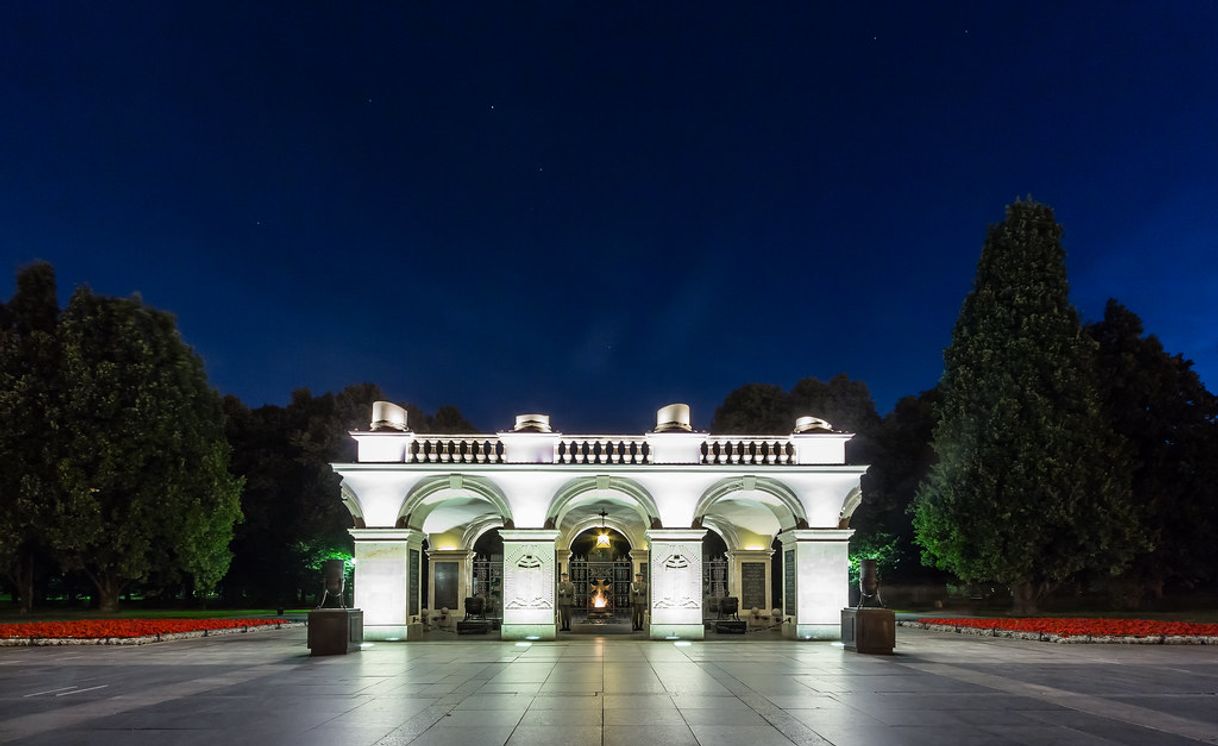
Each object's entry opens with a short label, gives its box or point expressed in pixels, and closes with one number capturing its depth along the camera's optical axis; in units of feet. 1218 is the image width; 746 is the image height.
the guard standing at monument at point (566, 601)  91.35
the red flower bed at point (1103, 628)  75.87
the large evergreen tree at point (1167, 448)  125.80
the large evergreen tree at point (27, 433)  107.34
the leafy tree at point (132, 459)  110.01
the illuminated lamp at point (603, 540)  103.73
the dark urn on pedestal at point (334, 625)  65.00
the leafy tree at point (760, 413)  175.11
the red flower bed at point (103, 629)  77.46
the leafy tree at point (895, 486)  154.61
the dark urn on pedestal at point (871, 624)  66.18
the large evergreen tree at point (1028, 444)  106.32
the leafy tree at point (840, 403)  169.17
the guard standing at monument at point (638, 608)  94.12
